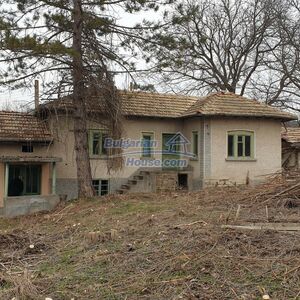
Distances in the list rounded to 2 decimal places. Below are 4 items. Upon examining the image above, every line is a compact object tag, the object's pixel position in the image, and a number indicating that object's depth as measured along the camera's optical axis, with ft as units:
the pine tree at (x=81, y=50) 57.77
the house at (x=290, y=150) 93.25
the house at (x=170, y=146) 71.05
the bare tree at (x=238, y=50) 125.49
